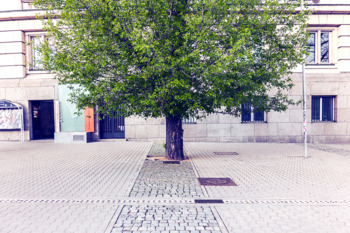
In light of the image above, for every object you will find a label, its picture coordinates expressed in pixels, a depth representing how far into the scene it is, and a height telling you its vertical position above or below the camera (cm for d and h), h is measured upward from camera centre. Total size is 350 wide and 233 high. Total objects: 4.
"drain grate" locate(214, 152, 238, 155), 1179 -182
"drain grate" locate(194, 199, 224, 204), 543 -184
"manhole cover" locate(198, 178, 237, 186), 671 -183
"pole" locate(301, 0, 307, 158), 1041 +21
